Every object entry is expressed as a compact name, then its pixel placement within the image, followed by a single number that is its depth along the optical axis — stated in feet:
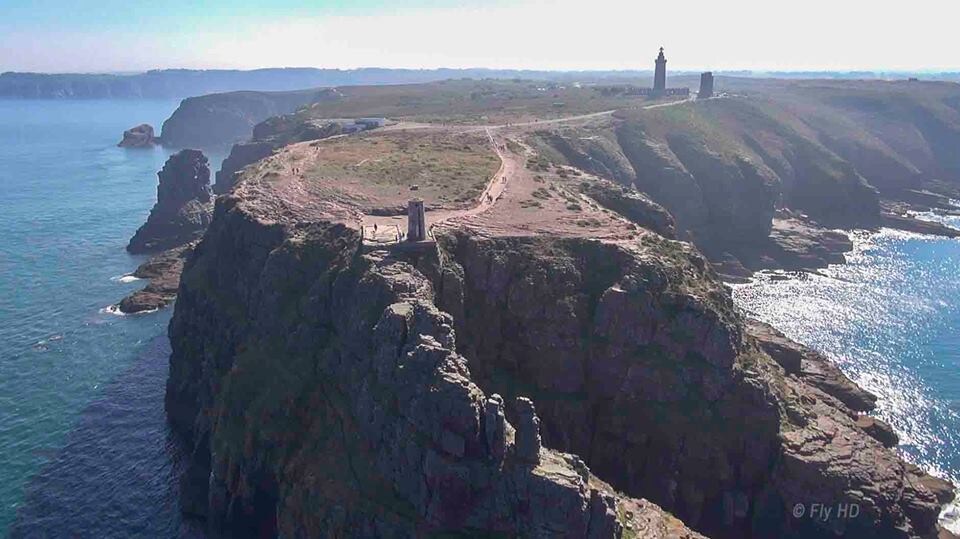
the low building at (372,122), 563.07
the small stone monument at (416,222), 240.32
